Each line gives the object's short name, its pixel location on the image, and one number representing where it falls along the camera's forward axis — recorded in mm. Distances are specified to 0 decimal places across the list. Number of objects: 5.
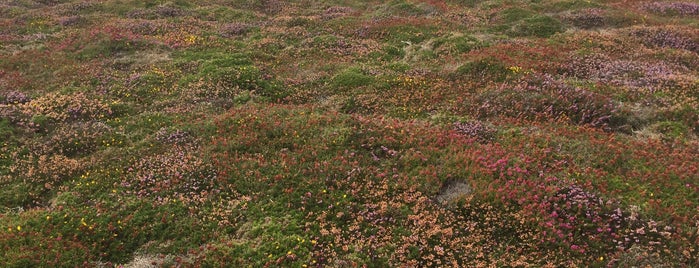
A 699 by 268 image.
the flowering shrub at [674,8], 35066
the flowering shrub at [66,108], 19250
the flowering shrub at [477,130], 17262
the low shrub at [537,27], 30922
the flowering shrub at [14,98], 20341
